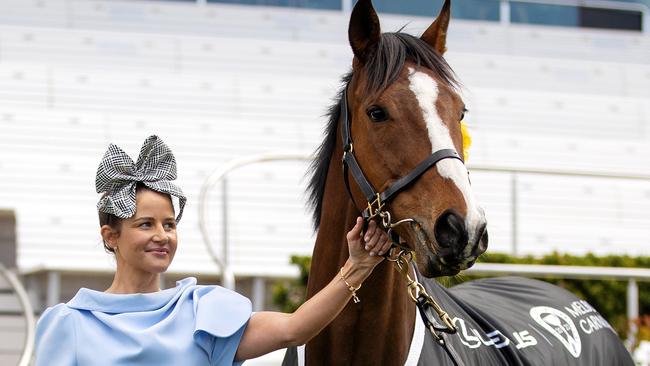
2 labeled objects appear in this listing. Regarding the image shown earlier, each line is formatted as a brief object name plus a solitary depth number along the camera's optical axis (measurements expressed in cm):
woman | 397
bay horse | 397
